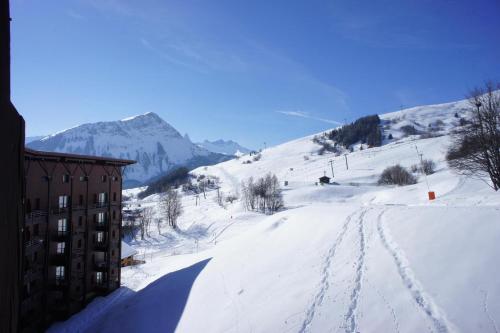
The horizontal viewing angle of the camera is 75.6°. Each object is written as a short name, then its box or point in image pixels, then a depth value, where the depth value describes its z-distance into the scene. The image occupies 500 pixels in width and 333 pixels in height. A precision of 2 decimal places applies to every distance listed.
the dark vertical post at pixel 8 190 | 2.21
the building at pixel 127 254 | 50.47
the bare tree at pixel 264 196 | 94.23
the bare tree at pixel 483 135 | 28.80
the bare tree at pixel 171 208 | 90.44
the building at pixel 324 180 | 116.26
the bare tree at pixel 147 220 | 81.03
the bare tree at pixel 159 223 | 84.50
